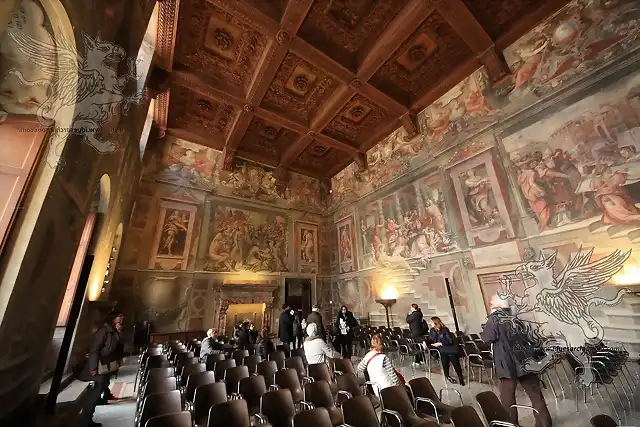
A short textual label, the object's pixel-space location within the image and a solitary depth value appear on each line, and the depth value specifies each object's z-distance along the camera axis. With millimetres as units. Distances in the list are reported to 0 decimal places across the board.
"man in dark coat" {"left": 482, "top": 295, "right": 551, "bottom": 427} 3244
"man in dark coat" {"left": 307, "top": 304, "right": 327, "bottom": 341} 5892
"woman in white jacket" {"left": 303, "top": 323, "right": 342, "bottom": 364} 4605
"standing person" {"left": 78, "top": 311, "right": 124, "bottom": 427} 3955
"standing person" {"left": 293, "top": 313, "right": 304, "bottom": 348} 7844
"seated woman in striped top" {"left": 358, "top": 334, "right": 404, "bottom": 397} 3109
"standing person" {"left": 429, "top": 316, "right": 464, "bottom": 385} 5131
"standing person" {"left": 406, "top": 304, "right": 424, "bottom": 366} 6758
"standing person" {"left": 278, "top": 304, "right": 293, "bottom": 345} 7531
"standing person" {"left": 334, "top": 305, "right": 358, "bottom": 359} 7531
